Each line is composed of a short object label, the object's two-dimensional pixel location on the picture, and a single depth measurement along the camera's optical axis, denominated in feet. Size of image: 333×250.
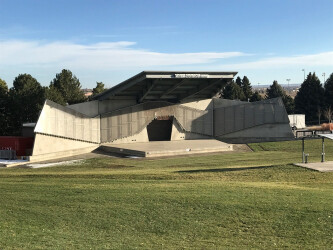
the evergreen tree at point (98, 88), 260.21
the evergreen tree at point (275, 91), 331.49
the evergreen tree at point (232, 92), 280.51
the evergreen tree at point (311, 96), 252.01
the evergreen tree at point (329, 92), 250.98
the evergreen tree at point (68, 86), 209.56
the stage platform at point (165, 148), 129.80
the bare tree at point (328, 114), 244.42
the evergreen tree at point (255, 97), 289.12
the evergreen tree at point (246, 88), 306.68
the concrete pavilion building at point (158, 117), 132.46
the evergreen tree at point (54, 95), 171.64
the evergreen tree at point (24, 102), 172.04
